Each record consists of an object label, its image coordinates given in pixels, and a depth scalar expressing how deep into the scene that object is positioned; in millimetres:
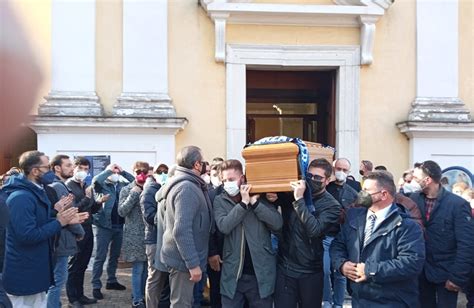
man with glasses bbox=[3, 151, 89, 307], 4391
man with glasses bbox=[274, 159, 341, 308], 4332
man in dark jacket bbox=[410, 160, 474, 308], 4508
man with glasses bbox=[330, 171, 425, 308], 3580
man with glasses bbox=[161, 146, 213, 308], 4500
